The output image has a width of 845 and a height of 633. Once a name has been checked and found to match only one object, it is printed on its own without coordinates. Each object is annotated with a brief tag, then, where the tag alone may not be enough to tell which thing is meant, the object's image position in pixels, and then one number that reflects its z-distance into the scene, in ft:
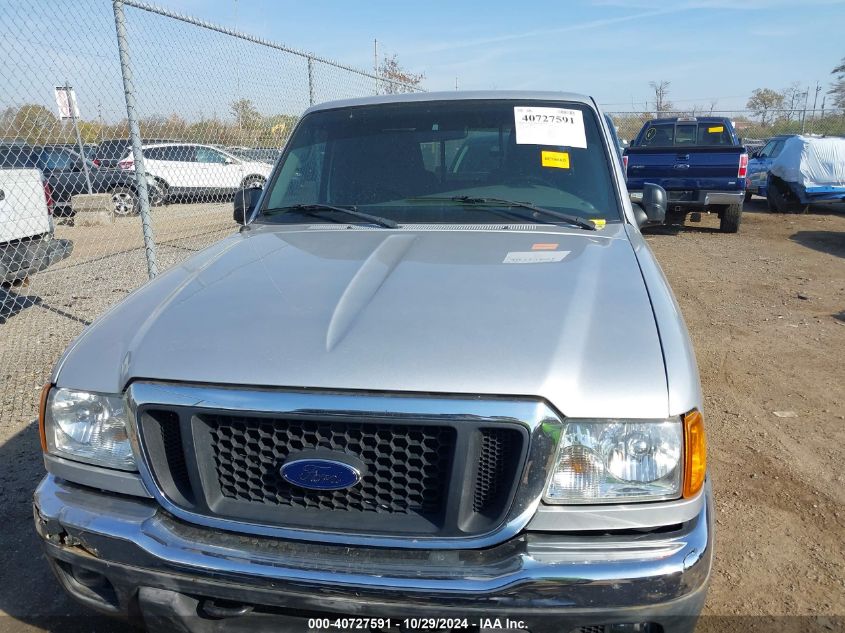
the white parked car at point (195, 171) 32.17
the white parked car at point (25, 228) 19.01
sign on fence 18.61
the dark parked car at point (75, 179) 37.25
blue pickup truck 36.86
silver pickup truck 5.66
